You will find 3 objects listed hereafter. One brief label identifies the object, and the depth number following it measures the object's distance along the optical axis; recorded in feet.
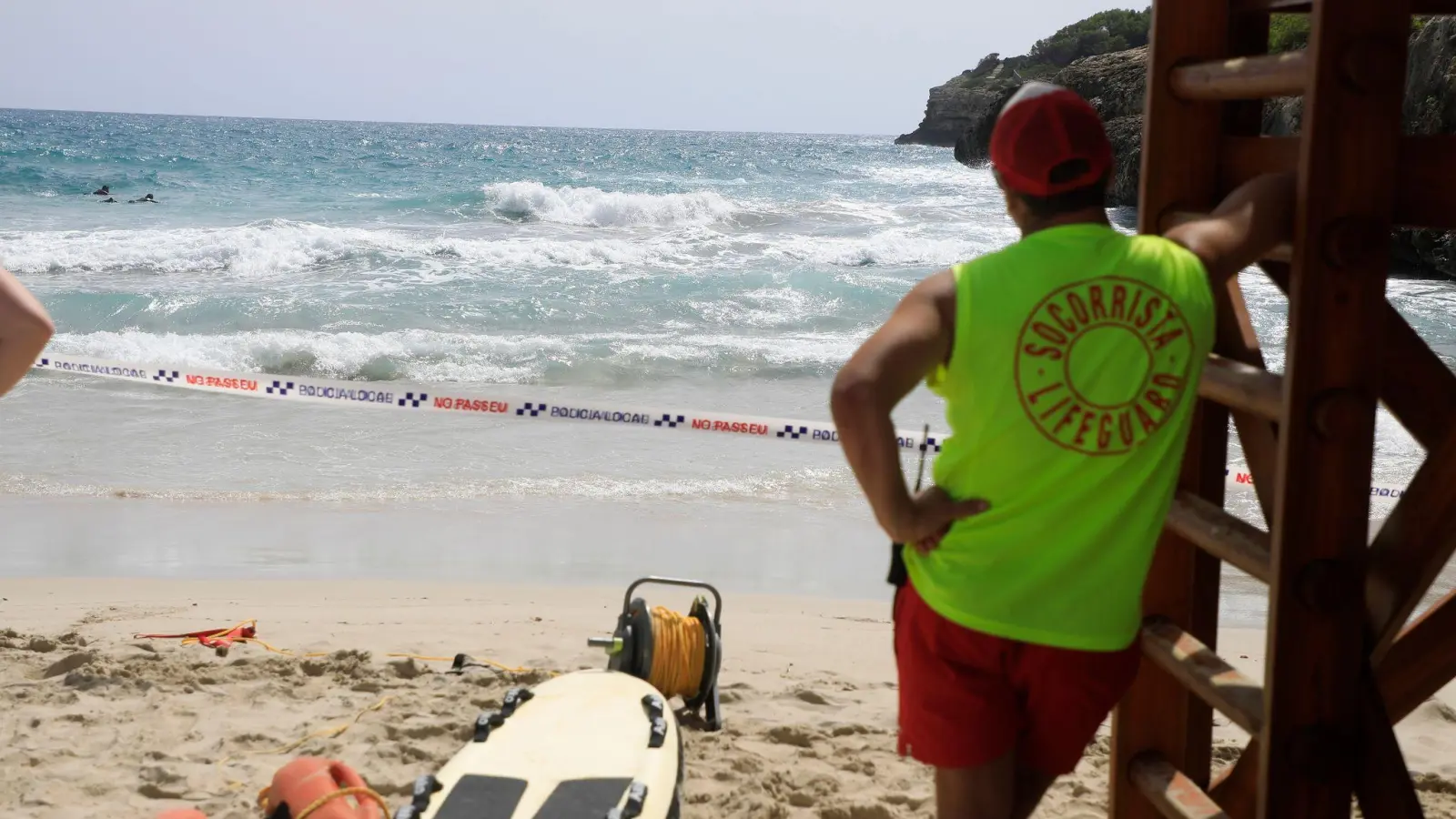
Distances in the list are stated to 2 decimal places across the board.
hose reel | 14.57
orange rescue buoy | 10.28
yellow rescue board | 10.37
